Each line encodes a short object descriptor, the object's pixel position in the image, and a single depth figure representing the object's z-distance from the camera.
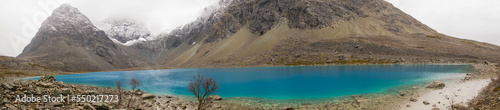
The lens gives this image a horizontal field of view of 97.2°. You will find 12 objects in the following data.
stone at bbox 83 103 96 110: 17.55
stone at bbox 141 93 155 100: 41.03
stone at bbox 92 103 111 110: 18.27
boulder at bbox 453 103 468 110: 21.45
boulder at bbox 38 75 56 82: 41.02
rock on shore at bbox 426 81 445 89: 39.74
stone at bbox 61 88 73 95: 23.79
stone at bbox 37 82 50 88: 25.71
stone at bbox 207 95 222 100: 38.31
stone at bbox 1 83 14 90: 19.92
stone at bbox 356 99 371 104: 30.73
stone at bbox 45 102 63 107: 16.39
